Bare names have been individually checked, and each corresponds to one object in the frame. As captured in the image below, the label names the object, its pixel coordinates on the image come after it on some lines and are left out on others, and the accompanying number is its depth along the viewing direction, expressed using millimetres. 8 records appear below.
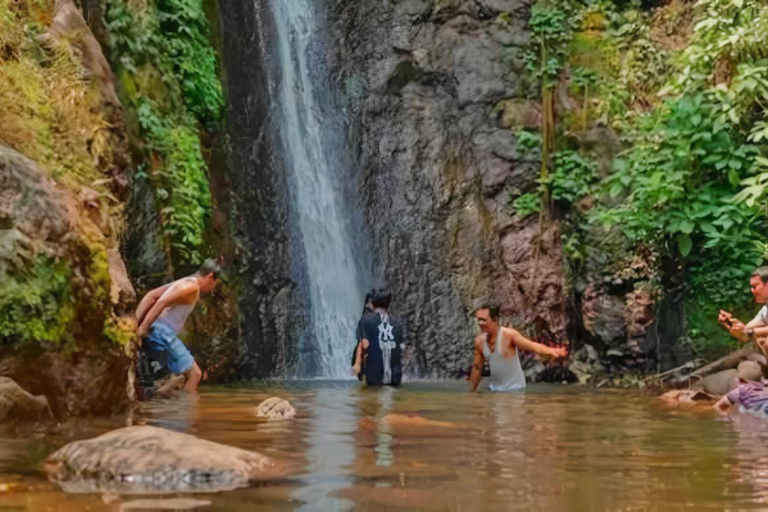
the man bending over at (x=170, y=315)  9930
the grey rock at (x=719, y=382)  11348
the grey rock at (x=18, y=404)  6562
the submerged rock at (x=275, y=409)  8055
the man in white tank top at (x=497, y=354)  11633
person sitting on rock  10414
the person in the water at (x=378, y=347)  12531
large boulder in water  4430
